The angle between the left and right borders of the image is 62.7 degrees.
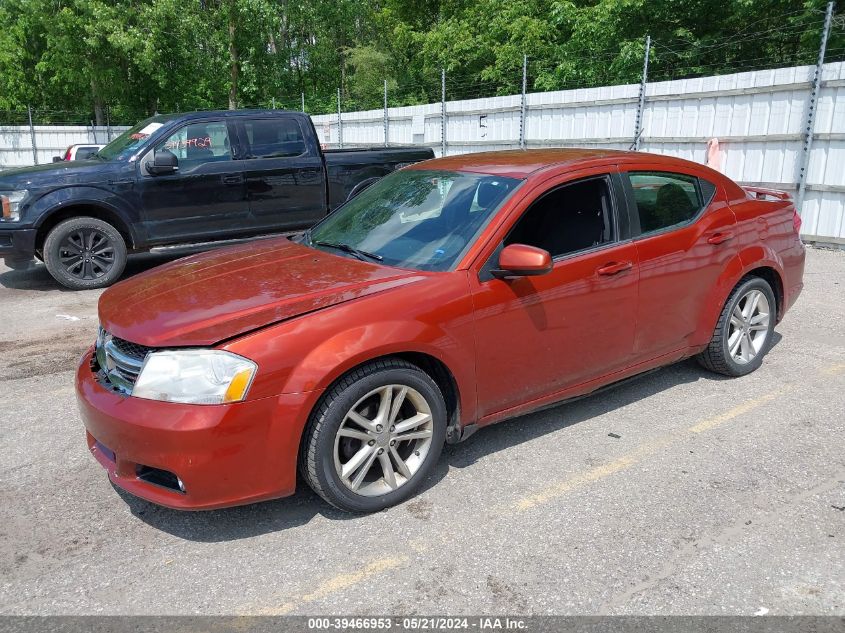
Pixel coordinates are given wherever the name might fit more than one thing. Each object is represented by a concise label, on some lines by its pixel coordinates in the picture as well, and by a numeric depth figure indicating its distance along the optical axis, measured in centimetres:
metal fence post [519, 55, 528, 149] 1390
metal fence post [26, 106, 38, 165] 2569
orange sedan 288
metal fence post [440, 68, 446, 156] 1598
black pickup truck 772
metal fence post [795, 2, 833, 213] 909
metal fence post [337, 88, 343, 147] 2152
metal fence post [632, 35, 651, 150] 1167
